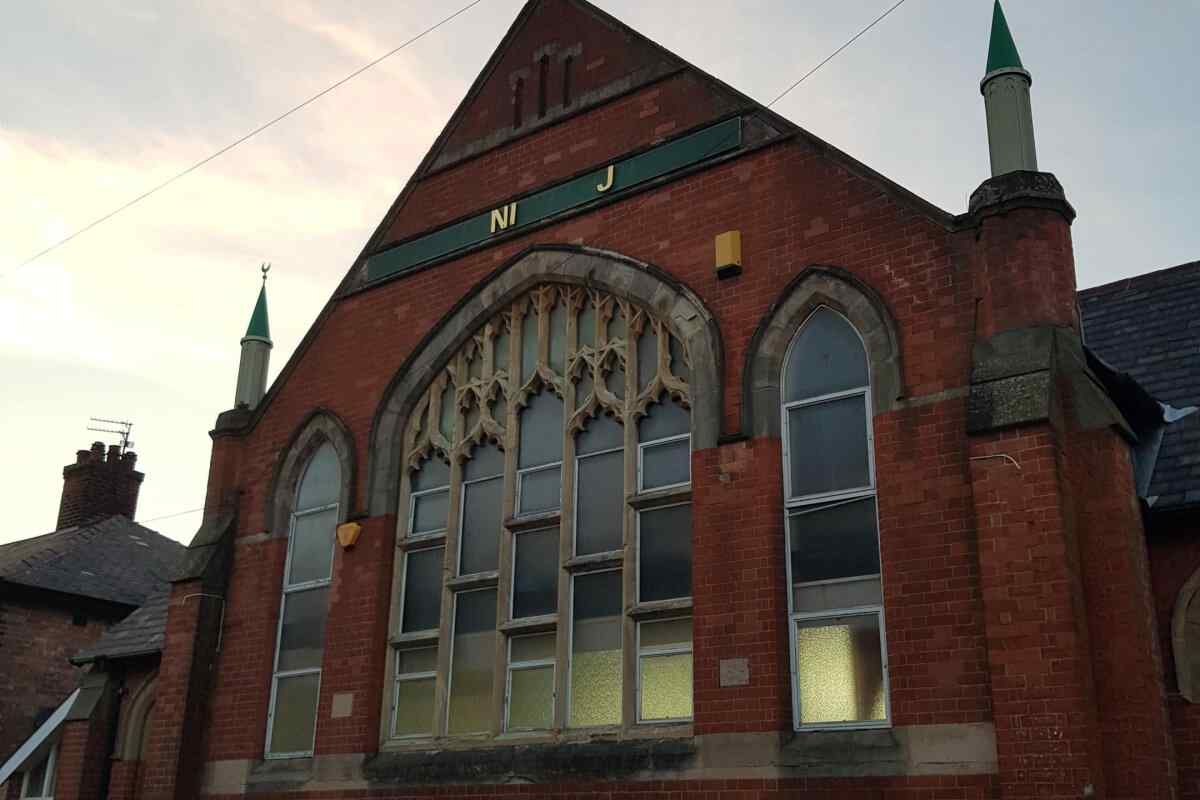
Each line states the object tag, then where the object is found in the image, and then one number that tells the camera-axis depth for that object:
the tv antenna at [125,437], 31.16
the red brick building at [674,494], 9.53
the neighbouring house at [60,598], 24.33
